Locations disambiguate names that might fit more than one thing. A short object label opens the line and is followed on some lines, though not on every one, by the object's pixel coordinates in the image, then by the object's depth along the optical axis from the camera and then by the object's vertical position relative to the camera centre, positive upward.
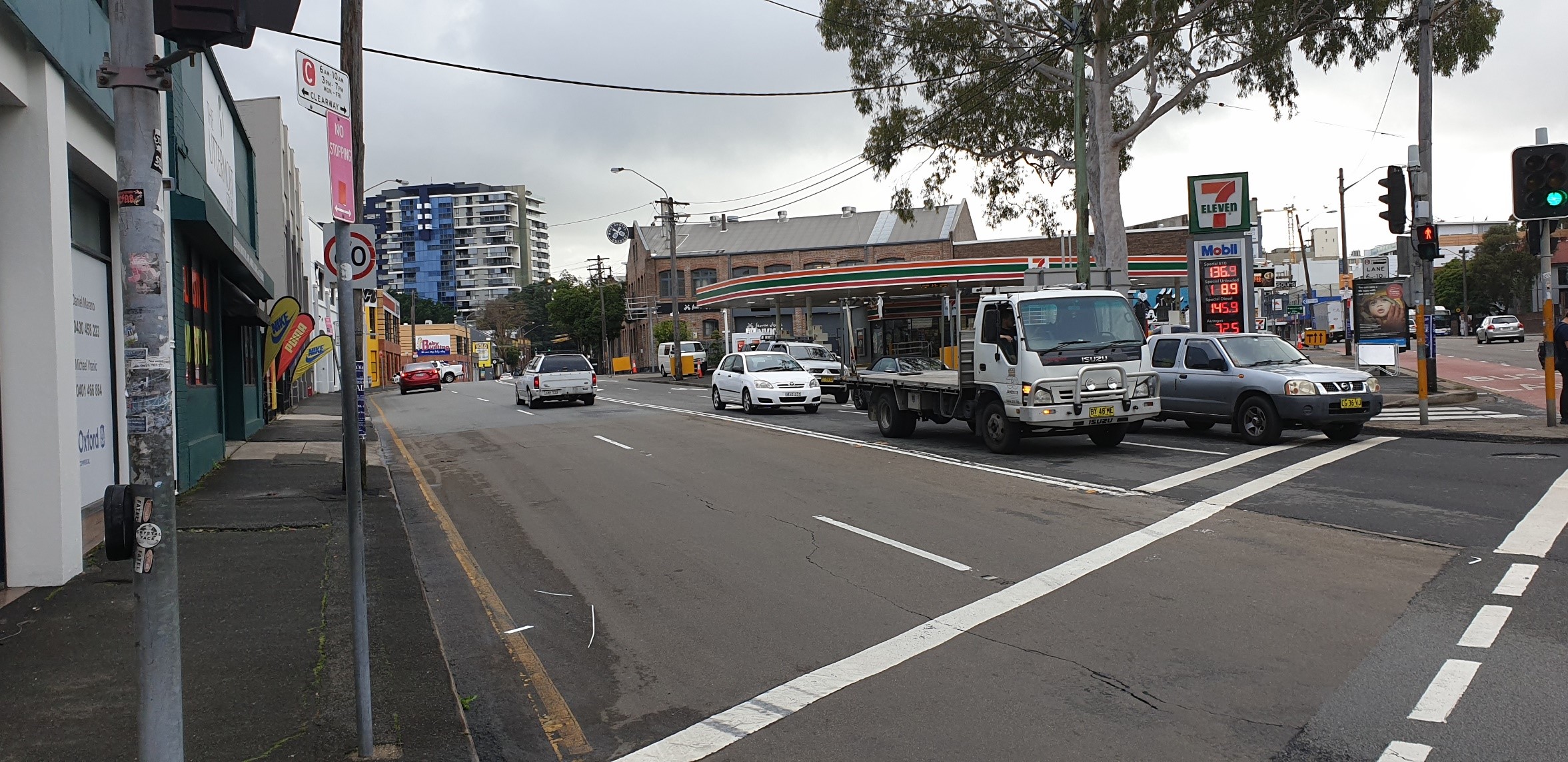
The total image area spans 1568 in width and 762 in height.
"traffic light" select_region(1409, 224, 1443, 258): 18.26 +1.80
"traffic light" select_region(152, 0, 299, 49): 3.76 +1.28
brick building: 72.94 +8.65
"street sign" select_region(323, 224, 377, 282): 7.18 +0.93
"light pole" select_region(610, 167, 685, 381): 50.97 +4.30
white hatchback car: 25.23 -0.32
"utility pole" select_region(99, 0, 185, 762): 3.70 +0.06
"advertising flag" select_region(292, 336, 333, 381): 19.36 +0.60
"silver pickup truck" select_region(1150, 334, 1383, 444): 14.87 -0.50
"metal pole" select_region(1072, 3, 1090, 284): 22.69 +4.33
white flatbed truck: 14.57 -0.11
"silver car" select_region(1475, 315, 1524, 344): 51.84 +0.76
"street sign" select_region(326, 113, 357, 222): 6.20 +1.27
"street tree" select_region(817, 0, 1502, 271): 25.58 +7.44
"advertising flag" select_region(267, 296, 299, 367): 18.39 +1.14
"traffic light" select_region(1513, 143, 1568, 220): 15.05 +2.25
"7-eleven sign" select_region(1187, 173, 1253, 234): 25.58 +3.59
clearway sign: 6.37 +1.76
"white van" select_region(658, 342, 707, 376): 59.78 +1.19
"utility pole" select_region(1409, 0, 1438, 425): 18.77 +3.03
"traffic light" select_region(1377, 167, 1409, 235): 17.88 +2.50
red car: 47.03 +0.16
